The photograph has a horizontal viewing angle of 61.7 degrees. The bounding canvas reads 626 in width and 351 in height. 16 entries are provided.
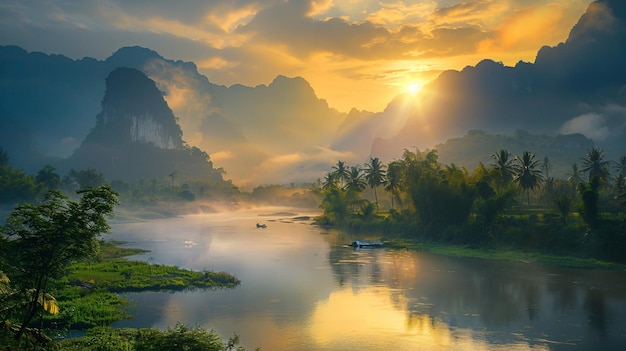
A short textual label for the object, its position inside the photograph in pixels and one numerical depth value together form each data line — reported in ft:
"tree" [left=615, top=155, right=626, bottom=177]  367.25
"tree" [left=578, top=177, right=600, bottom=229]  213.87
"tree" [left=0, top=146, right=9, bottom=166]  544.54
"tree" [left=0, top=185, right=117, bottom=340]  79.00
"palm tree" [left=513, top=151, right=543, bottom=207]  269.64
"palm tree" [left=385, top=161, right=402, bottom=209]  364.99
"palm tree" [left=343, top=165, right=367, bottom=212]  433.07
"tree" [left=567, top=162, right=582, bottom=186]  388.68
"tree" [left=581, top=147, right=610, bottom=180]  308.60
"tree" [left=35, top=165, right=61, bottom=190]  499.51
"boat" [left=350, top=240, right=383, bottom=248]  285.64
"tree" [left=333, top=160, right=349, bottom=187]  474.90
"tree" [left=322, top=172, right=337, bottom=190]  487.94
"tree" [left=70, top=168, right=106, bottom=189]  604.08
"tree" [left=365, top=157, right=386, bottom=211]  409.28
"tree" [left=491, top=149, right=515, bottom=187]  283.38
